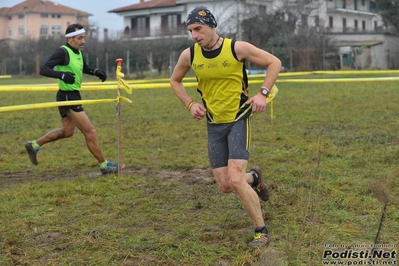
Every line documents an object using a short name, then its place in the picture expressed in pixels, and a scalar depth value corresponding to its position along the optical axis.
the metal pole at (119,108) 11.74
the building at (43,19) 68.72
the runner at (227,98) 7.83
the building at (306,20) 73.04
